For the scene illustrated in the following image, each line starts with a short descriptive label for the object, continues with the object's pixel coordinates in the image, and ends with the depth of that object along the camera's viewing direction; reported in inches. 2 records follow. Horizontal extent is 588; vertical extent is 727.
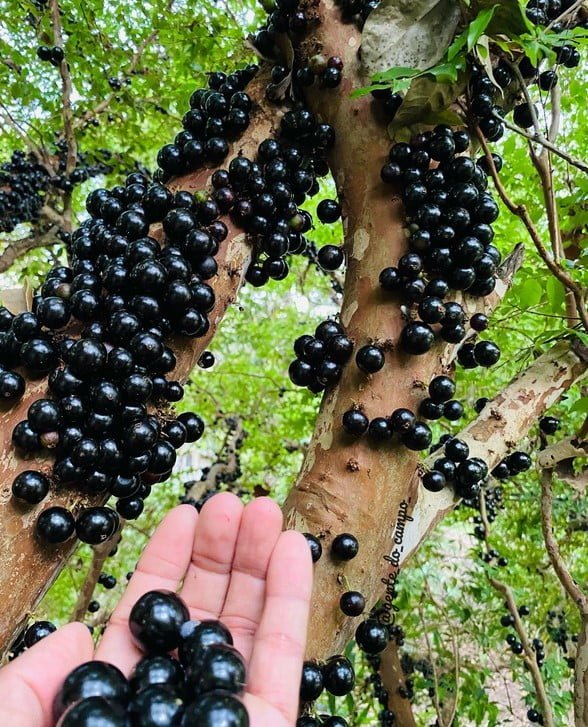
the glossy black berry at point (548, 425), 28.0
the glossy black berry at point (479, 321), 16.6
